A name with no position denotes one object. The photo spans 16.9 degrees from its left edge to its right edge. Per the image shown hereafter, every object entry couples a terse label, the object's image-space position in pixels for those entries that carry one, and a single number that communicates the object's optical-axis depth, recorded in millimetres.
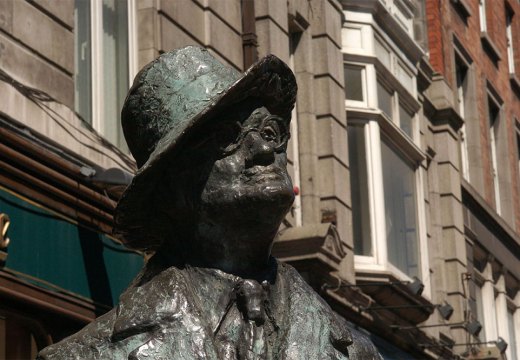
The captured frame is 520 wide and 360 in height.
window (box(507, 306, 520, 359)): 29798
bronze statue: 3814
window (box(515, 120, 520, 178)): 34050
